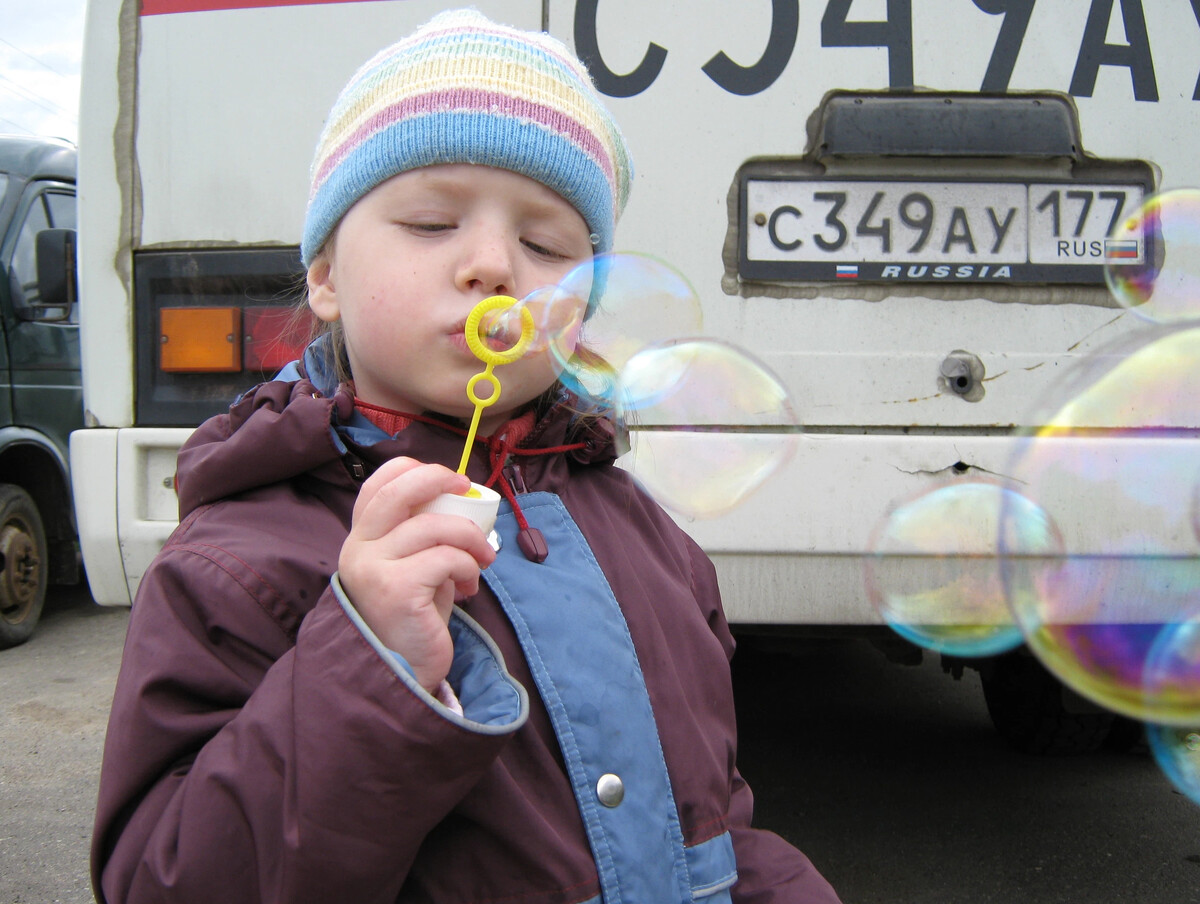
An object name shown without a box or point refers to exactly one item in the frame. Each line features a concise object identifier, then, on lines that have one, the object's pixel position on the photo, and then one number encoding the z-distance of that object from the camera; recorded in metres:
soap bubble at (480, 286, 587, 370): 1.01
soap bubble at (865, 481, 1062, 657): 1.95
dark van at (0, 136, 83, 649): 4.82
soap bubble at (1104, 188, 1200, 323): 2.00
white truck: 2.04
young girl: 0.84
